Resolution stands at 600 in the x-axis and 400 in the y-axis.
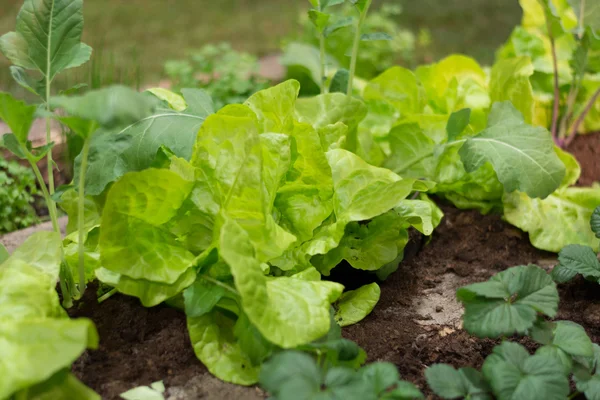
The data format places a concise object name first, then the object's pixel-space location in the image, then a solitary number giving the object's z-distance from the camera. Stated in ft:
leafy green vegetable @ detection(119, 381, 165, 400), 3.91
